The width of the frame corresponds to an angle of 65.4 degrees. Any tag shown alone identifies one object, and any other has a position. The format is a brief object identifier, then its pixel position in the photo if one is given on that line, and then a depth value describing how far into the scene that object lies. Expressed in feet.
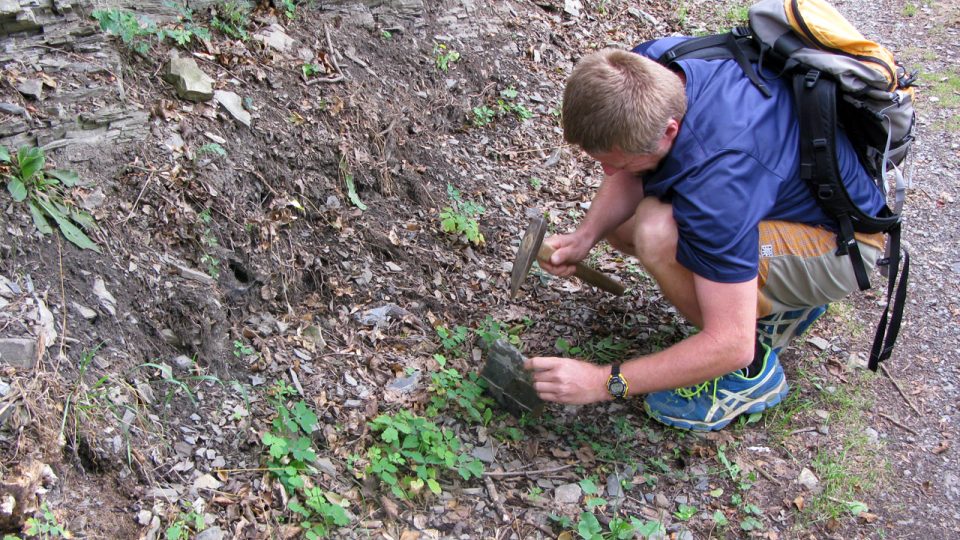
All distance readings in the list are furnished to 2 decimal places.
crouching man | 9.05
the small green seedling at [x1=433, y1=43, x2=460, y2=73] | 16.92
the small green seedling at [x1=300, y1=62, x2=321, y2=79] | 14.30
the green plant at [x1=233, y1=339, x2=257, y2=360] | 10.99
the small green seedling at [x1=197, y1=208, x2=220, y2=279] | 11.20
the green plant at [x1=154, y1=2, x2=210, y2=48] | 13.07
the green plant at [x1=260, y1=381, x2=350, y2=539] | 9.32
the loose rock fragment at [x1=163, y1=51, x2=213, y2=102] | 12.55
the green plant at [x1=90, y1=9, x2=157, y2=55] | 12.28
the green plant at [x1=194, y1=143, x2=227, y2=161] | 11.98
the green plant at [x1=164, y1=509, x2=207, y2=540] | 8.59
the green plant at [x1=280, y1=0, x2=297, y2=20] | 15.03
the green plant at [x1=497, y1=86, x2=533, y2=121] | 17.54
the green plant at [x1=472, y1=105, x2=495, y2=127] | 16.88
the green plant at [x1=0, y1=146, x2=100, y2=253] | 10.03
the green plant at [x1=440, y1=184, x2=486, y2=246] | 13.99
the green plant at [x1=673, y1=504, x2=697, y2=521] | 10.45
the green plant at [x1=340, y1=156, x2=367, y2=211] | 13.44
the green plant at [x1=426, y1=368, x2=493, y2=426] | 11.31
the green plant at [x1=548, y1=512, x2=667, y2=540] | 9.96
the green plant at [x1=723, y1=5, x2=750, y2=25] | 24.06
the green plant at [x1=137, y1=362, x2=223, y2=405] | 9.89
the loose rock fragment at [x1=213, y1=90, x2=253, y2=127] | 12.74
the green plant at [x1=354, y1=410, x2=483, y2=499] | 10.03
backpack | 9.62
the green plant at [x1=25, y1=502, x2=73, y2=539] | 7.70
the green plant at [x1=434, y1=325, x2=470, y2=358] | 12.33
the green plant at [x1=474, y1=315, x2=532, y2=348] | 12.56
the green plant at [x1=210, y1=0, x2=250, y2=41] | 13.94
